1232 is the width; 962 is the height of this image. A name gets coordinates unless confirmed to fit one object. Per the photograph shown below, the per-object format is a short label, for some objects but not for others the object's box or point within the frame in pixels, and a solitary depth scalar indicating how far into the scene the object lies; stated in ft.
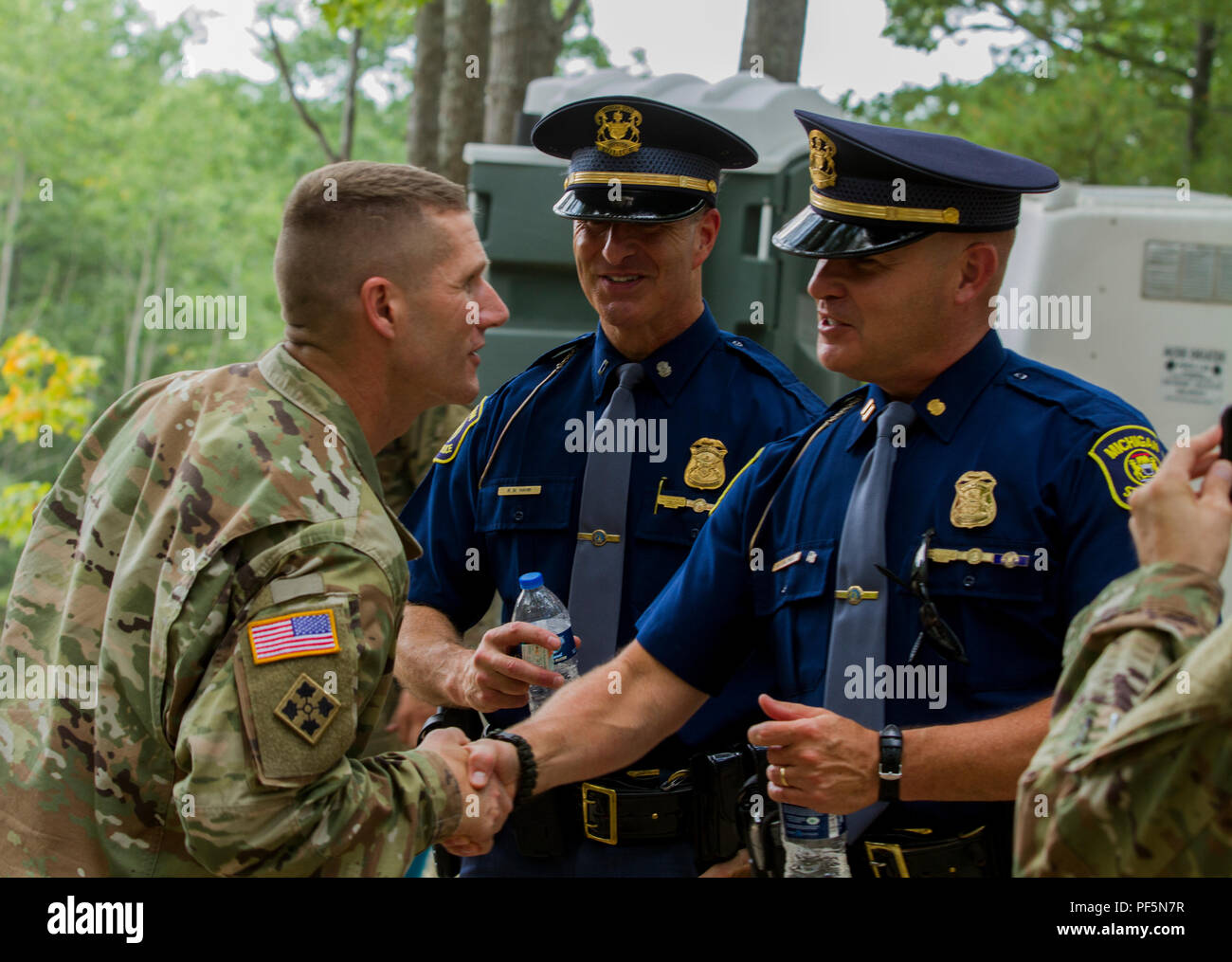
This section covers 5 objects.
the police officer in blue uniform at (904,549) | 8.04
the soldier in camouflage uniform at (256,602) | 6.64
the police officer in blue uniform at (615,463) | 10.45
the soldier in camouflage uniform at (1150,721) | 5.08
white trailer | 18.40
